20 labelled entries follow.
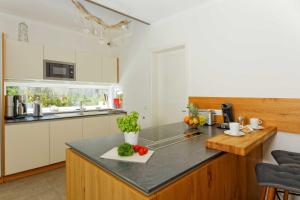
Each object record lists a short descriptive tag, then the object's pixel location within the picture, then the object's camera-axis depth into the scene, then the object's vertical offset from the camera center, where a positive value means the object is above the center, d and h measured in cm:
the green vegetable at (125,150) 112 -33
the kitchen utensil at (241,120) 198 -25
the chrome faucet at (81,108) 365 -21
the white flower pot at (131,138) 132 -30
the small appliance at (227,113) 205 -18
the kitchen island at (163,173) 86 -43
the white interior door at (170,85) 286 +22
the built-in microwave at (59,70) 304 +49
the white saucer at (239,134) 149 -31
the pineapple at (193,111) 199 -15
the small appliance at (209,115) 219 -22
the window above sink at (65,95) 316 +7
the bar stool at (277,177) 100 -49
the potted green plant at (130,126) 131 -21
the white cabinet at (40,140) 252 -66
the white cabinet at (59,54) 303 +78
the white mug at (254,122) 182 -26
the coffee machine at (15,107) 264 -14
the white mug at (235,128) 151 -26
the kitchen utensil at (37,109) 299 -19
